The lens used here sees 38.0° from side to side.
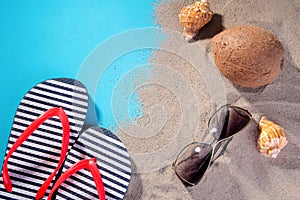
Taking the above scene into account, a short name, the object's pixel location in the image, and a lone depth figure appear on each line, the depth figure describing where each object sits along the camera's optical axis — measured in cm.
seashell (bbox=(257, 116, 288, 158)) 83
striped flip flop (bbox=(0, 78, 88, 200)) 88
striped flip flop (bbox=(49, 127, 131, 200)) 87
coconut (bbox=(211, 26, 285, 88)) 77
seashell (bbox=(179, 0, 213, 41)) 85
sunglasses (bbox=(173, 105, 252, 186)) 85
